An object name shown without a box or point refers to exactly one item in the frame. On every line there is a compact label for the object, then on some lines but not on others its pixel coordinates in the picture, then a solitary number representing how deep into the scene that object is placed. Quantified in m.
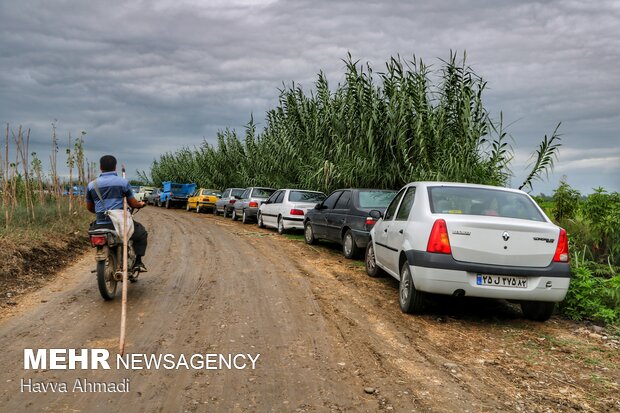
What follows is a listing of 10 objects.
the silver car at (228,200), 26.12
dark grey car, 11.15
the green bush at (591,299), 6.77
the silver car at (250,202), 22.02
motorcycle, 6.59
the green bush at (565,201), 12.12
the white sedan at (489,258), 5.99
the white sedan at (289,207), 16.94
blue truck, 40.34
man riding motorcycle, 6.77
